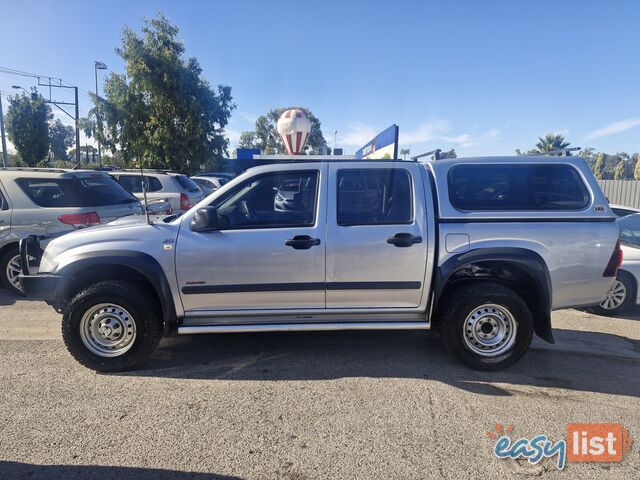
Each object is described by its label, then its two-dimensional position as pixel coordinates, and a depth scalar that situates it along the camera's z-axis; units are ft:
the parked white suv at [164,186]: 31.08
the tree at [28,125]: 87.15
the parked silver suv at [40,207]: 19.17
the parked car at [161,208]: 25.45
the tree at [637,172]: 189.18
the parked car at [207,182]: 49.34
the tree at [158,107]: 61.11
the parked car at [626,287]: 17.71
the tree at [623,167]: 224.45
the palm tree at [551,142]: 127.24
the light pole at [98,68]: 63.41
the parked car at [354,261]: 12.24
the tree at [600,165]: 229.68
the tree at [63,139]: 242.13
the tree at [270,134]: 197.26
